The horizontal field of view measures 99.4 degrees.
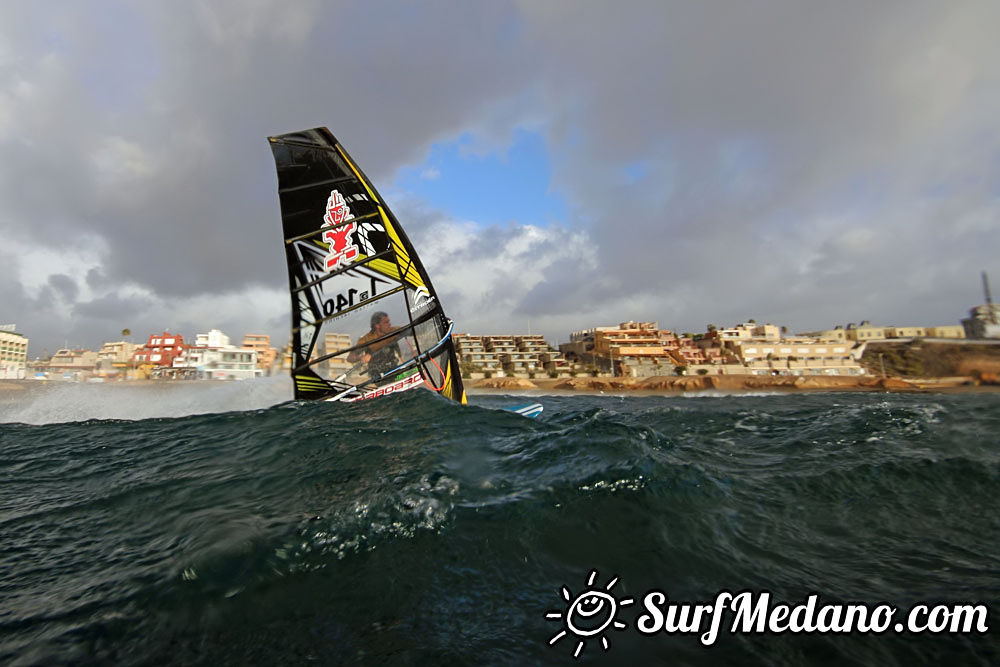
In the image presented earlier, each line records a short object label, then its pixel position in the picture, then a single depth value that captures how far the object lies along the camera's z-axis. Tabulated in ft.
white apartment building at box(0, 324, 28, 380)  243.40
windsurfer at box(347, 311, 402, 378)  35.24
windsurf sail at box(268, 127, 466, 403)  34.40
